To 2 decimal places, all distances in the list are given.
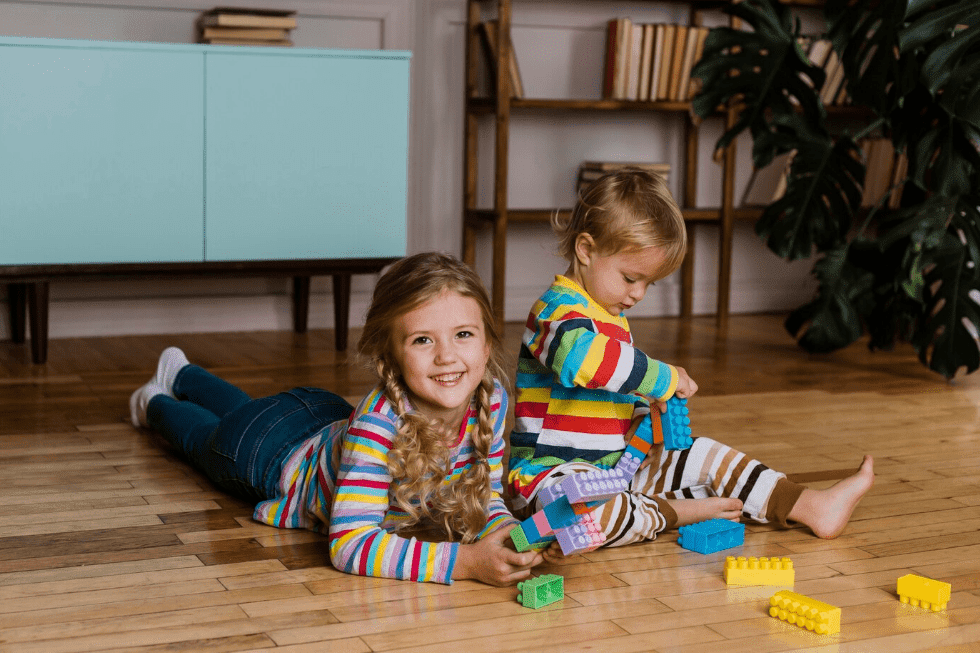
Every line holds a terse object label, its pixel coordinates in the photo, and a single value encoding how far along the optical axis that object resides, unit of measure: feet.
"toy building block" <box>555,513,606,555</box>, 4.62
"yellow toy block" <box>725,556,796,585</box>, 4.92
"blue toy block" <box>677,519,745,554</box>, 5.42
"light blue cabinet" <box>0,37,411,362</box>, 9.84
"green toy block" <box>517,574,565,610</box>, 4.62
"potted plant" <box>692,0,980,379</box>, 9.36
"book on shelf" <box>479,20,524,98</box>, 12.65
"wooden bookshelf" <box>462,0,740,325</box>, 12.39
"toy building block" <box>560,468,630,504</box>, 4.49
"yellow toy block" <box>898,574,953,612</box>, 4.66
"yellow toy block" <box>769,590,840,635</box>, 4.39
